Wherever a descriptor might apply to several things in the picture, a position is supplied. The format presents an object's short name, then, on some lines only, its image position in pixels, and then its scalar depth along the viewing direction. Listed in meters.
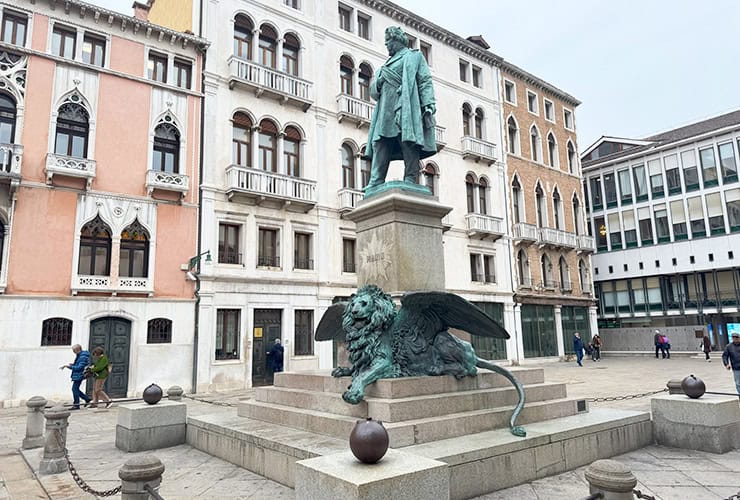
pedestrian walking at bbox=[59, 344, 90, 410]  13.52
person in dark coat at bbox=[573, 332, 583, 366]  27.16
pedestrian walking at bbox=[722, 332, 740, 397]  10.51
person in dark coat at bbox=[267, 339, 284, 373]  19.08
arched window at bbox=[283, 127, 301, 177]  21.75
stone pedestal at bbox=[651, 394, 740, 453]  6.80
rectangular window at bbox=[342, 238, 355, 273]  22.53
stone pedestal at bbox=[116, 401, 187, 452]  7.57
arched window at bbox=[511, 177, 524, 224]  30.73
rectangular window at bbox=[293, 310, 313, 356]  20.70
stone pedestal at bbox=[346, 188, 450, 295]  7.88
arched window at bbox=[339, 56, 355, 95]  24.25
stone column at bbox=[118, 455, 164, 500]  3.82
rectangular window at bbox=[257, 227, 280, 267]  20.30
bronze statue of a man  8.65
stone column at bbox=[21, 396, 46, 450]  8.28
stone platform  5.31
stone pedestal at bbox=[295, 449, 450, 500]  3.22
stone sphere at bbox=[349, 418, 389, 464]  3.53
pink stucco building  15.60
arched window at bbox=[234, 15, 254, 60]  21.14
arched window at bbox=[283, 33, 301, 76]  22.47
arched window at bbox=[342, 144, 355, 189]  23.38
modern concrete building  33.88
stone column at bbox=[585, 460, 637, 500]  3.14
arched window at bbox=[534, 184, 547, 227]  32.19
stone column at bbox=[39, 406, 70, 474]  6.66
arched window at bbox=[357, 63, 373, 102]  24.97
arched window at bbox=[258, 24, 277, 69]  21.80
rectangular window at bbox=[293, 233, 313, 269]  21.17
